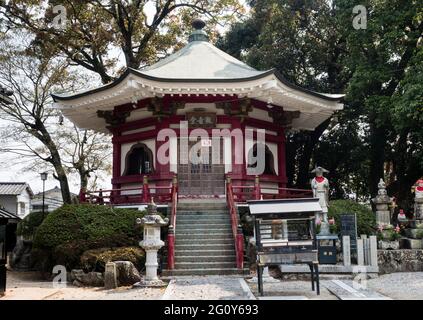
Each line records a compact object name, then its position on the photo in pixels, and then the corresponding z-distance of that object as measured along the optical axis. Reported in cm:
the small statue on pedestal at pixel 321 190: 1405
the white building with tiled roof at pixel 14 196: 4725
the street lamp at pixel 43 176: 2486
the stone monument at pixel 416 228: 1369
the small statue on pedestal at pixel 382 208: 1469
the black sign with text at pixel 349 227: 1290
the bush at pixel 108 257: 1284
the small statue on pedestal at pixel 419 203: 1435
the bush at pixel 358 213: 1499
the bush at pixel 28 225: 1862
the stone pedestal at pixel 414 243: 1366
